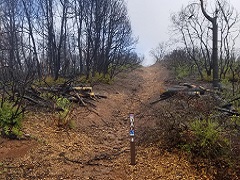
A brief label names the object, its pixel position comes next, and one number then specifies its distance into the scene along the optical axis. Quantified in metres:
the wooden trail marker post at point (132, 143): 3.89
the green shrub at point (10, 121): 4.40
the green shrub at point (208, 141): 3.92
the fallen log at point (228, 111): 5.13
